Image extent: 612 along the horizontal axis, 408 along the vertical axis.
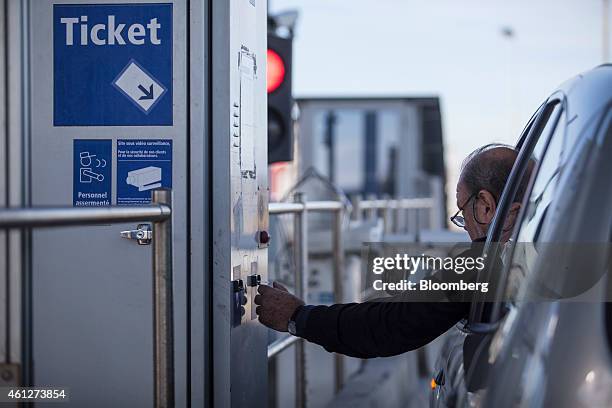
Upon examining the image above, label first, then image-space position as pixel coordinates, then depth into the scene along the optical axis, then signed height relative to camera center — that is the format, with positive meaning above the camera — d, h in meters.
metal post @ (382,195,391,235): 11.38 -0.14
